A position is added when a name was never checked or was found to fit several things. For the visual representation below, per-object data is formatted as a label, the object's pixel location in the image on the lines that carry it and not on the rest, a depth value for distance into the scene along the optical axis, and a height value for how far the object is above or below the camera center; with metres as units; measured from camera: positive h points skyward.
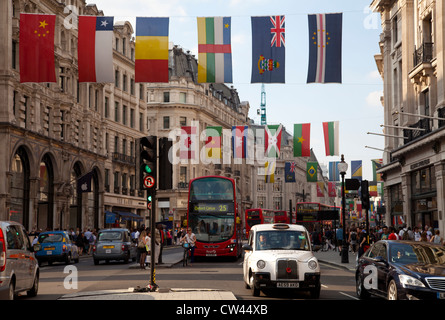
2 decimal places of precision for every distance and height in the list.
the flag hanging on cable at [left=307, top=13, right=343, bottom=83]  27.36 +7.00
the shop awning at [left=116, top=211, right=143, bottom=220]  61.41 +0.86
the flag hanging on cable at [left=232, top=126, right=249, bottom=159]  52.24 +6.27
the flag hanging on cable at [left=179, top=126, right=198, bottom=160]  55.56 +6.61
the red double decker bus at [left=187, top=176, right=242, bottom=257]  33.12 +0.45
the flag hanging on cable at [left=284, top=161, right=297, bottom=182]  64.12 +4.87
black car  12.27 -0.94
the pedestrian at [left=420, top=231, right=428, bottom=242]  24.16 -0.49
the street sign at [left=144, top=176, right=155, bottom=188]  15.25 +0.97
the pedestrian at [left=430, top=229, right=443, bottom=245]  26.33 -0.61
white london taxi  15.59 -0.95
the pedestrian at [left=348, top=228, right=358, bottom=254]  39.86 -0.82
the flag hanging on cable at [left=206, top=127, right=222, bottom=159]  53.22 +6.35
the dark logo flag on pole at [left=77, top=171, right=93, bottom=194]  45.40 +2.81
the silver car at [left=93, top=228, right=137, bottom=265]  31.53 -0.95
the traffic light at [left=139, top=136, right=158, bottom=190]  15.12 +1.38
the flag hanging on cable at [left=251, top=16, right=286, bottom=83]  27.44 +7.07
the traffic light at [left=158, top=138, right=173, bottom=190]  15.20 +1.23
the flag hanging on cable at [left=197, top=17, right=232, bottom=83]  27.55 +7.13
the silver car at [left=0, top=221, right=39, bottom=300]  13.46 -0.79
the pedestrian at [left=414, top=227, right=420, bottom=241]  29.68 -0.51
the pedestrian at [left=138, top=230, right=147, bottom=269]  26.80 -0.84
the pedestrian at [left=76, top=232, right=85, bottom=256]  41.88 -1.00
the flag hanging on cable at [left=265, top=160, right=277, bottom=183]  69.47 +5.49
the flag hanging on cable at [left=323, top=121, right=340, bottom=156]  41.09 +5.06
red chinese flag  27.91 +7.24
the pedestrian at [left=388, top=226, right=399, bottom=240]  24.84 -0.45
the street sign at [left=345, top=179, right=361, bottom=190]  28.08 +1.60
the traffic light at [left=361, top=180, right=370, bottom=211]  26.58 +1.19
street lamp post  30.73 +0.90
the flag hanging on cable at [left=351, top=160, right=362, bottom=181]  57.78 +4.61
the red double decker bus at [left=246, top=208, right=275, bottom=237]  60.73 +0.62
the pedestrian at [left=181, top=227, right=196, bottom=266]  30.00 -0.60
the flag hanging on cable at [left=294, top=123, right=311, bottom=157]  41.88 +5.13
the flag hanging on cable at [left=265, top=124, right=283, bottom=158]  49.09 +6.06
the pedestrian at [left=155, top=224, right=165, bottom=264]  27.26 -0.49
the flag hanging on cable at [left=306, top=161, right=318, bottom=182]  55.72 +4.24
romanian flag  26.64 +6.85
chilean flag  26.70 +6.81
